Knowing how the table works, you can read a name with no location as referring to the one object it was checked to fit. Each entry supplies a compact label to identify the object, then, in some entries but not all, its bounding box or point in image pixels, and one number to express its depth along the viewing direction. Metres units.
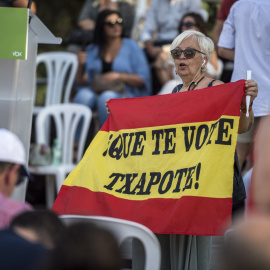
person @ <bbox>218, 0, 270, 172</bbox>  11.21
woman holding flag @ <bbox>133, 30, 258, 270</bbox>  9.15
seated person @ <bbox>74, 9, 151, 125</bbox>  17.25
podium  10.21
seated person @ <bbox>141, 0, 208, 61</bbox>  18.14
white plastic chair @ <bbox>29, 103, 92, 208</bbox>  16.44
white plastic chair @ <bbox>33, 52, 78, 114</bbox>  18.14
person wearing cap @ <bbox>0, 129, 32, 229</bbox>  6.25
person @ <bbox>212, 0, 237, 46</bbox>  13.34
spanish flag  8.76
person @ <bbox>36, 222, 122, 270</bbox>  4.62
